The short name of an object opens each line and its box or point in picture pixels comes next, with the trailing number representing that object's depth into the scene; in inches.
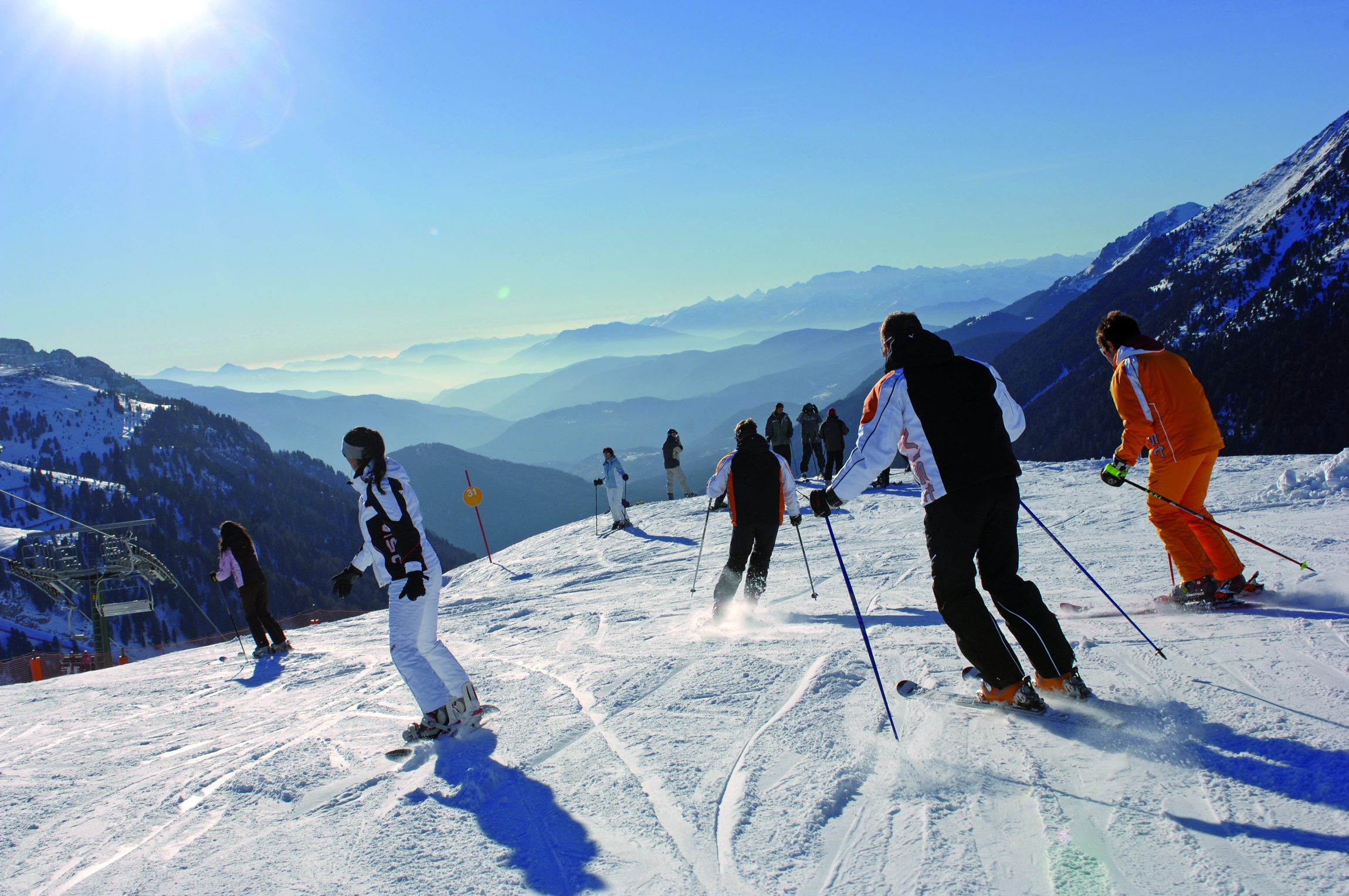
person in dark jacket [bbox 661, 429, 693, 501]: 786.8
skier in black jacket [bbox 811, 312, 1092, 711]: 144.6
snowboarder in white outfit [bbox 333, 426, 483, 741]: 177.6
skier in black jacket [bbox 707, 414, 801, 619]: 285.0
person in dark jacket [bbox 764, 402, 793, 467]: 689.0
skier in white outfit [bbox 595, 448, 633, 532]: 706.8
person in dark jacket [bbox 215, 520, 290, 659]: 372.5
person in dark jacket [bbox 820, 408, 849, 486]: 701.3
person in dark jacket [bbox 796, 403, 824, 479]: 755.4
